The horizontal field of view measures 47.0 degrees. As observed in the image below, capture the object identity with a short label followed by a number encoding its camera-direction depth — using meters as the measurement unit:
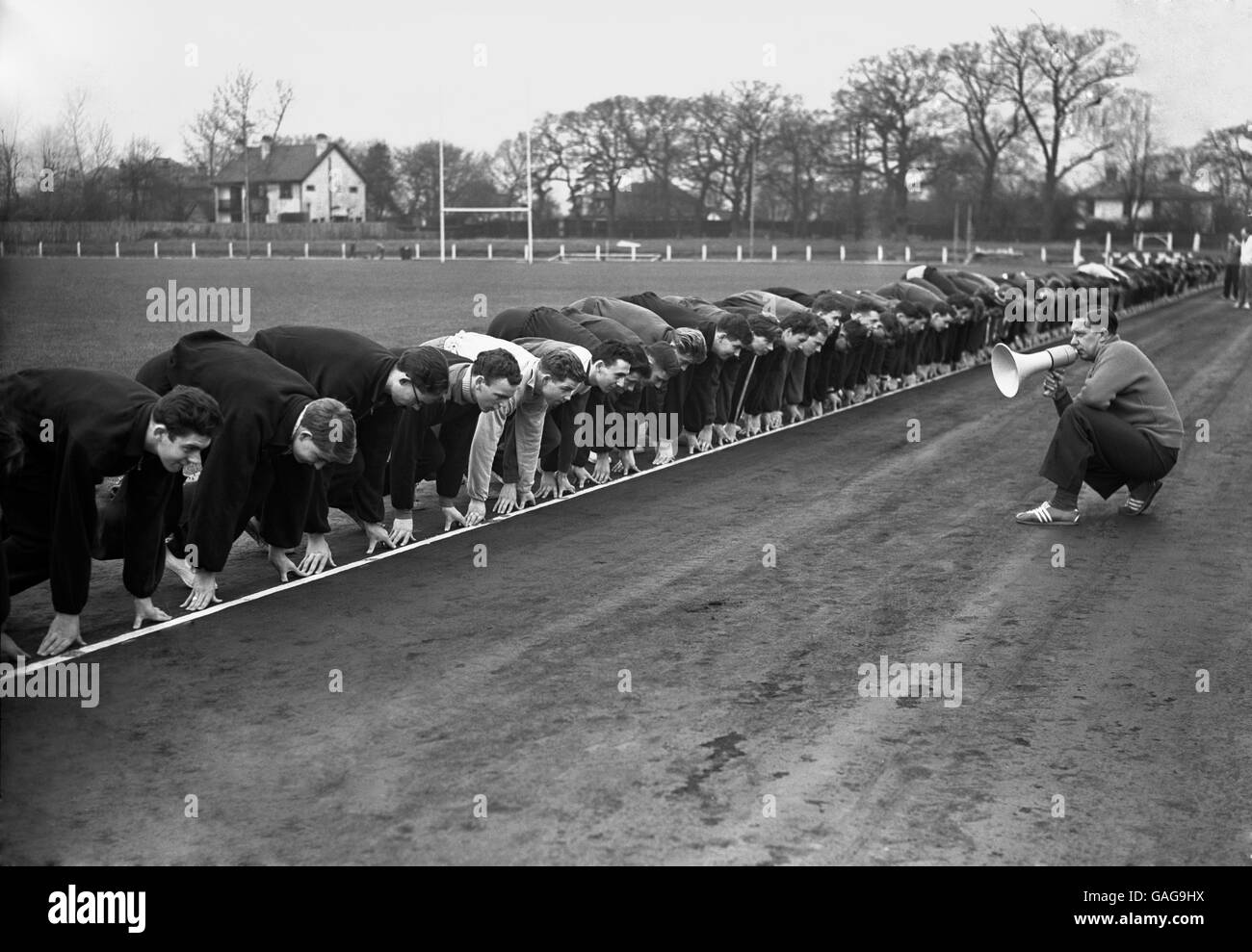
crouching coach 11.27
